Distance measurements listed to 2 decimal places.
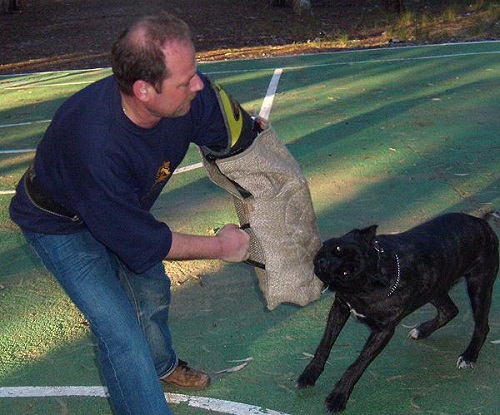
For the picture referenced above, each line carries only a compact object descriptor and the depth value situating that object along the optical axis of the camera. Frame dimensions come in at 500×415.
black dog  4.72
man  3.56
